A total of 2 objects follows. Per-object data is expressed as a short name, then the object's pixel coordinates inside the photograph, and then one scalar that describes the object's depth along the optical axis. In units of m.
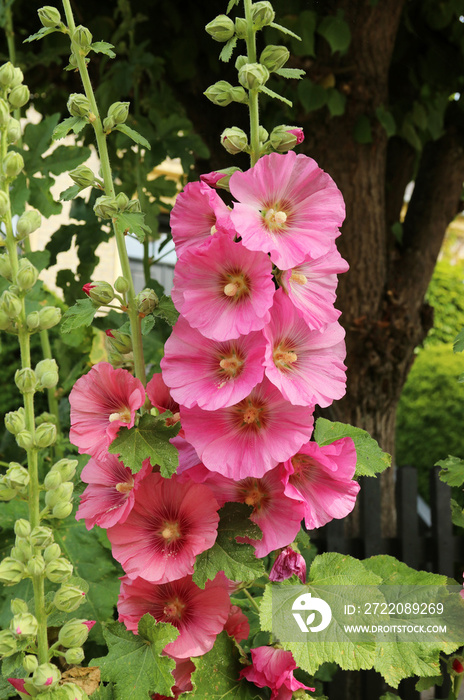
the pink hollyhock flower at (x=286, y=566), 0.66
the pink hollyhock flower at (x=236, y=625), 0.69
